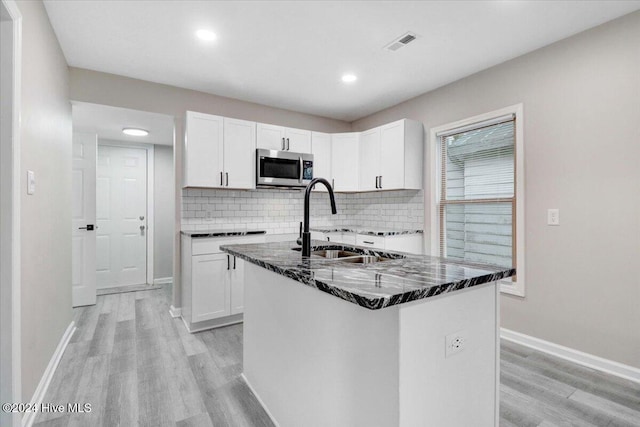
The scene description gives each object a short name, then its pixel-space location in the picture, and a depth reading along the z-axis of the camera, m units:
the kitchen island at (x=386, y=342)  1.06
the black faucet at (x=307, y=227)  1.71
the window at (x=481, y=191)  2.88
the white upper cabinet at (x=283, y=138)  3.79
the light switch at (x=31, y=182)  1.75
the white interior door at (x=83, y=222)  3.95
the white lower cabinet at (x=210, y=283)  3.16
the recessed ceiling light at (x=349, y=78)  3.27
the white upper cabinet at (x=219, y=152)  3.36
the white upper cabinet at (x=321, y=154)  4.21
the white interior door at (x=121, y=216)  4.80
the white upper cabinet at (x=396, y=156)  3.67
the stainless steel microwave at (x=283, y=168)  3.71
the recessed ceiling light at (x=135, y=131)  4.15
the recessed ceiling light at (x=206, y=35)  2.46
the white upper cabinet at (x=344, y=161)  4.29
